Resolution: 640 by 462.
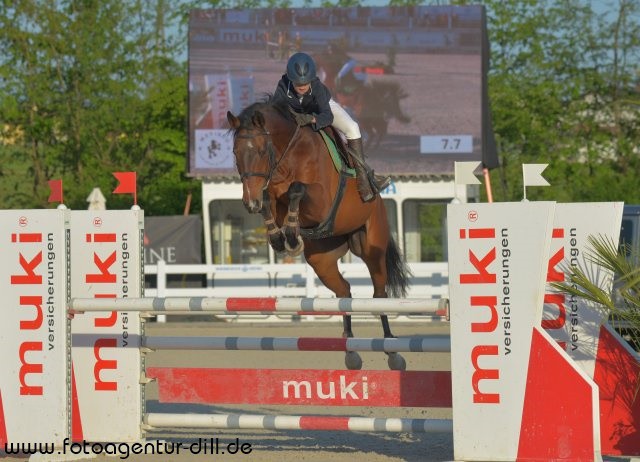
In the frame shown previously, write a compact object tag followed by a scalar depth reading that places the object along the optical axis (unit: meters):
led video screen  41.94
